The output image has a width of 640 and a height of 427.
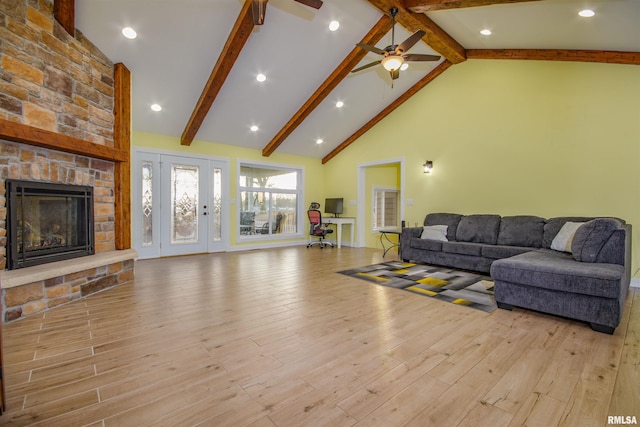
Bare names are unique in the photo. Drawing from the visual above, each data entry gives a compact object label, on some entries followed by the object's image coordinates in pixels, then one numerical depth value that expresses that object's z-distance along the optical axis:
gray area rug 3.44
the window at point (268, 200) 7.44
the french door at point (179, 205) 5.91
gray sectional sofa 2.57
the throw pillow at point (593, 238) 2.96
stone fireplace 2.84
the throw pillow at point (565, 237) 3.75
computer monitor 8.05
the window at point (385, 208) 8.38
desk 7.76
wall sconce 6.29
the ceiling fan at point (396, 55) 3.96
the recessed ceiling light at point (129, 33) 3.80
